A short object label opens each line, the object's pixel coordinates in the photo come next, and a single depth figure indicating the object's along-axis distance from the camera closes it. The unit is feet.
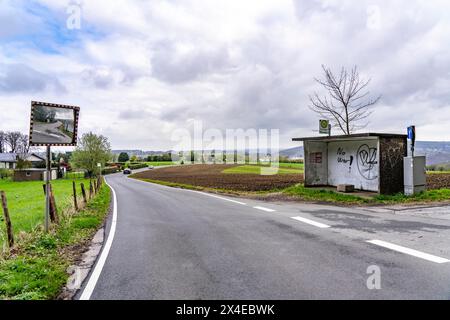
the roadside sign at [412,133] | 45.50
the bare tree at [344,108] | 67.77
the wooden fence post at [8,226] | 23.95
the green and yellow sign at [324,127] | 58.56
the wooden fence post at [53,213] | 32.02
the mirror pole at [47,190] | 28.76
